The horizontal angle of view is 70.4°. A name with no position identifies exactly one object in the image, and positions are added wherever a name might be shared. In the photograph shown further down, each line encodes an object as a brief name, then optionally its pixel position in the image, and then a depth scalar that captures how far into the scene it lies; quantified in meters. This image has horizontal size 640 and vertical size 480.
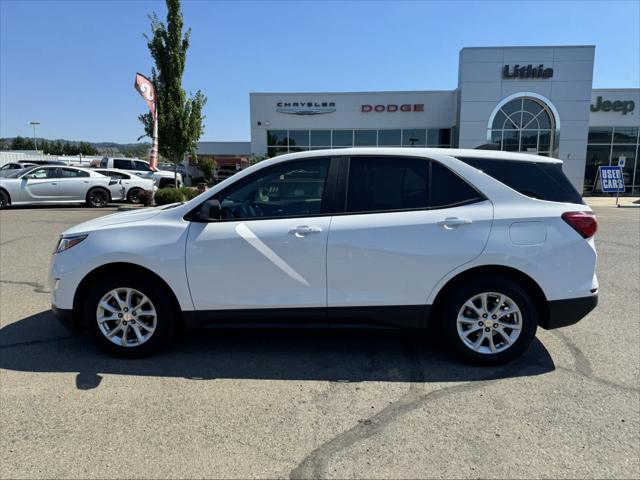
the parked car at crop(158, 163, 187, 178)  38.99
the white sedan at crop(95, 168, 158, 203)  17.27
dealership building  24.98
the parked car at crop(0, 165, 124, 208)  15.59
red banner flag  15.20
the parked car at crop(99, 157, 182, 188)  21.59
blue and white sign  22.58
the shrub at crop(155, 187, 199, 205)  16.12
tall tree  18.12
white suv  3.56
